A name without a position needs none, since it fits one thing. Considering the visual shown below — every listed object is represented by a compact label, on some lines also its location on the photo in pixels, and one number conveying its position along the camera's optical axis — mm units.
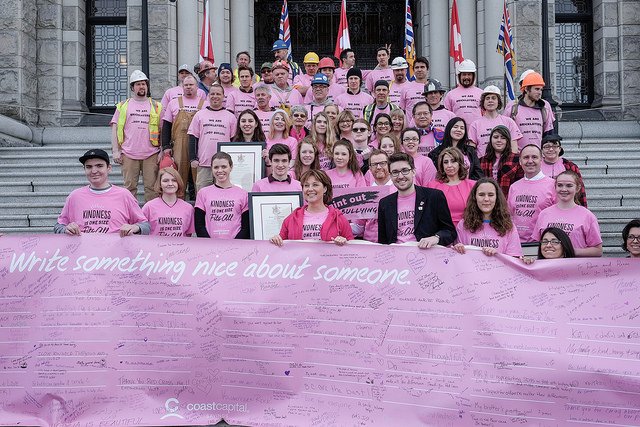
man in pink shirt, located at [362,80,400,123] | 10383
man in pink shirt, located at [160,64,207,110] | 10914
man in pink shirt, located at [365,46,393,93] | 12852
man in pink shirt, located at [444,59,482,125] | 10750
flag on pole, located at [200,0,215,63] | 13648
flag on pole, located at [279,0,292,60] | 15812
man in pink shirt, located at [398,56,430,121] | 11344
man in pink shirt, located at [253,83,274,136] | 10234
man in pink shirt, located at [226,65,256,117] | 10984
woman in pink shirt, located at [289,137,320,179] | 8133
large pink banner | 5504
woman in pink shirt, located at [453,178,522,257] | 6531
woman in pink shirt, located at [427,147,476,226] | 7297
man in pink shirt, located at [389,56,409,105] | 11625
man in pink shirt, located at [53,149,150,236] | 6879
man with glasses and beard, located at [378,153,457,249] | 6527
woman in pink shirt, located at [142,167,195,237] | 7340
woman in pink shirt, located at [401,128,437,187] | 8539
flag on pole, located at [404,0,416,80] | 14914
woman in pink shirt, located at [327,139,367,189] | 7980
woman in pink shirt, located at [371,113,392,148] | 9330
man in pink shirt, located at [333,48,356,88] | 13453
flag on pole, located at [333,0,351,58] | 15602
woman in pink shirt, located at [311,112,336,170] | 9023
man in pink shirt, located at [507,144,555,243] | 7918
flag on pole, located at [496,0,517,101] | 13406
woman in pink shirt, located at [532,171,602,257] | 7020
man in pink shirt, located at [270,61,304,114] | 11445
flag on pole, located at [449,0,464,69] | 14377
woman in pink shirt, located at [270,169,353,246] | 6633
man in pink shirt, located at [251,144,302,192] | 7613
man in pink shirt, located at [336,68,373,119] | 11398
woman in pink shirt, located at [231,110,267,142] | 9117
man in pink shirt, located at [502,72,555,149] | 10414
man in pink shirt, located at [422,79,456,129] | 10180
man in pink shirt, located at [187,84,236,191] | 9750
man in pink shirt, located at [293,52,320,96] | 13017
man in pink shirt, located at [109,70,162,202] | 10586
